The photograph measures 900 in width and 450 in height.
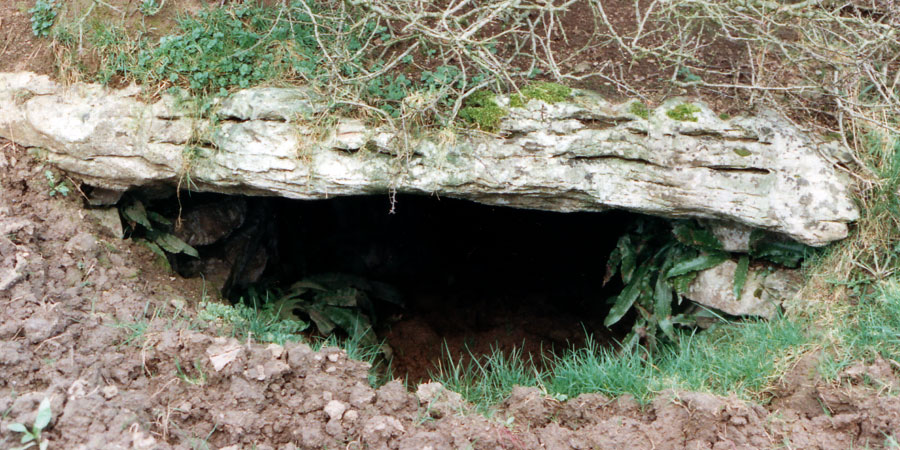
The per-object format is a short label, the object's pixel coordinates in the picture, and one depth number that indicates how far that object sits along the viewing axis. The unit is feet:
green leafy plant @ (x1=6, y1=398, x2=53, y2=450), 9.02
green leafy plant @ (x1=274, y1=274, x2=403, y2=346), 17.48
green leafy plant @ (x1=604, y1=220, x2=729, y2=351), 14.87
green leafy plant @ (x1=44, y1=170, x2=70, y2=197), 13.98
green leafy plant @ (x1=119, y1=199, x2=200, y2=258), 14.84
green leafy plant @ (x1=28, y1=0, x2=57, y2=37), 14.26
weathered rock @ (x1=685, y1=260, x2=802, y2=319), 14.05
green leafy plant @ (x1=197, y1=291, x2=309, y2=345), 12.73
